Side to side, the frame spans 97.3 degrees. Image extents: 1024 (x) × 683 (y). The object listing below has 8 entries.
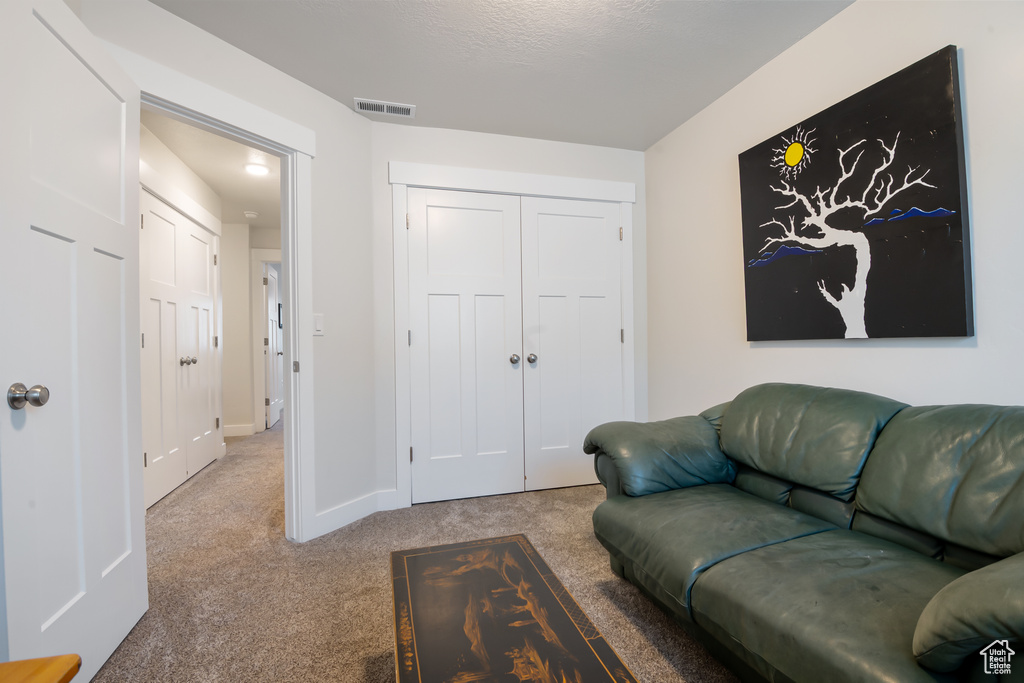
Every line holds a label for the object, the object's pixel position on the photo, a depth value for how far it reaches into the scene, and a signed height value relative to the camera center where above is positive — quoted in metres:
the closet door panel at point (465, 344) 2.93 +0.02
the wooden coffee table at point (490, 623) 0.91 -0.65
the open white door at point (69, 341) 1.14 +0.05
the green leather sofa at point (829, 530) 0.88 -0.59
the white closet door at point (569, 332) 3.14 +0.10
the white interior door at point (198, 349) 3.55 +0.04
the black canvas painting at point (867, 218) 1.59 +0.51
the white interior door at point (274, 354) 5.97 -0.03
